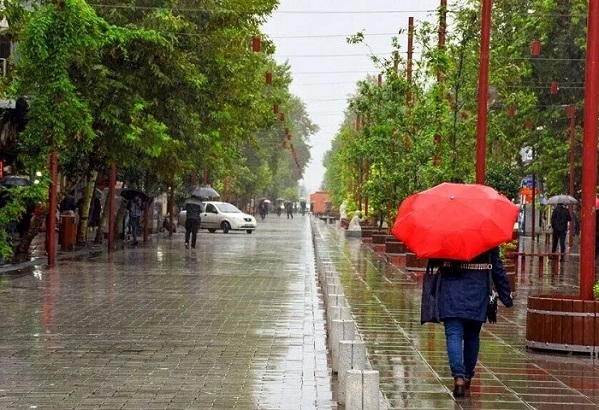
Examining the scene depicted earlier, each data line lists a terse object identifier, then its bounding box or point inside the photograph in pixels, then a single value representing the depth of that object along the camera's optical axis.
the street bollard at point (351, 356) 10.25
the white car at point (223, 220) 67.06
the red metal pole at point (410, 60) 34.58
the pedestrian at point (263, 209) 114.75
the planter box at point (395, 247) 37.66
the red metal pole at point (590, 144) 14.90
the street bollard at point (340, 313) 13.02
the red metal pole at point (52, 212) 30.61
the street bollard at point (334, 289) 16.33
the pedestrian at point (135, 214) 45.07
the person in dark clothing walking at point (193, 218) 42.22
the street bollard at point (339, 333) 11.84
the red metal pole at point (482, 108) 21.09
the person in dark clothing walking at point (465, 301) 11.23
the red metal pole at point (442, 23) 29.14
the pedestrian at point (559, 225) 43.44
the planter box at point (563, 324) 14.36
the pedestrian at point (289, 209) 127.49
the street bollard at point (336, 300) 14.74
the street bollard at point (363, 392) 8.74
